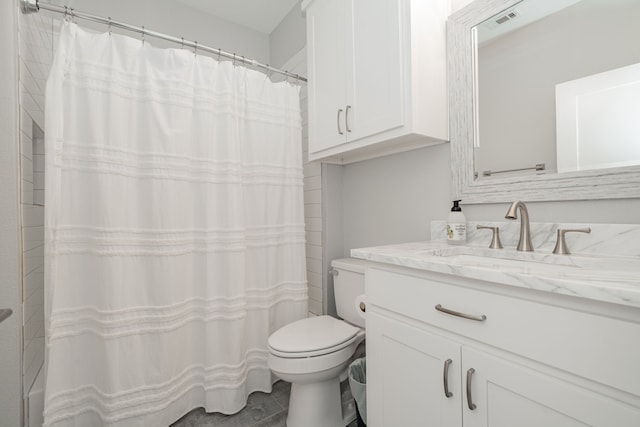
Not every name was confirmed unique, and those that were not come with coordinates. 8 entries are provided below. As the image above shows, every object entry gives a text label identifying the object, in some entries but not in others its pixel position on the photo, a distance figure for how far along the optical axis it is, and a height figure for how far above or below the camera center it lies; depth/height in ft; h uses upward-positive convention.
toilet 4.14 -2.18
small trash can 4.22 -2.75
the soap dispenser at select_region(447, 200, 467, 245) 3.97 -0.19
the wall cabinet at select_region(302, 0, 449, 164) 3.85 +2.14
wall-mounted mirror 2.98 +1.40
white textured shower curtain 3.95 -0.20
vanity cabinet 1.81 -1.18
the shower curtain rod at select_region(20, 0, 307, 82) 3.87 +3.01
